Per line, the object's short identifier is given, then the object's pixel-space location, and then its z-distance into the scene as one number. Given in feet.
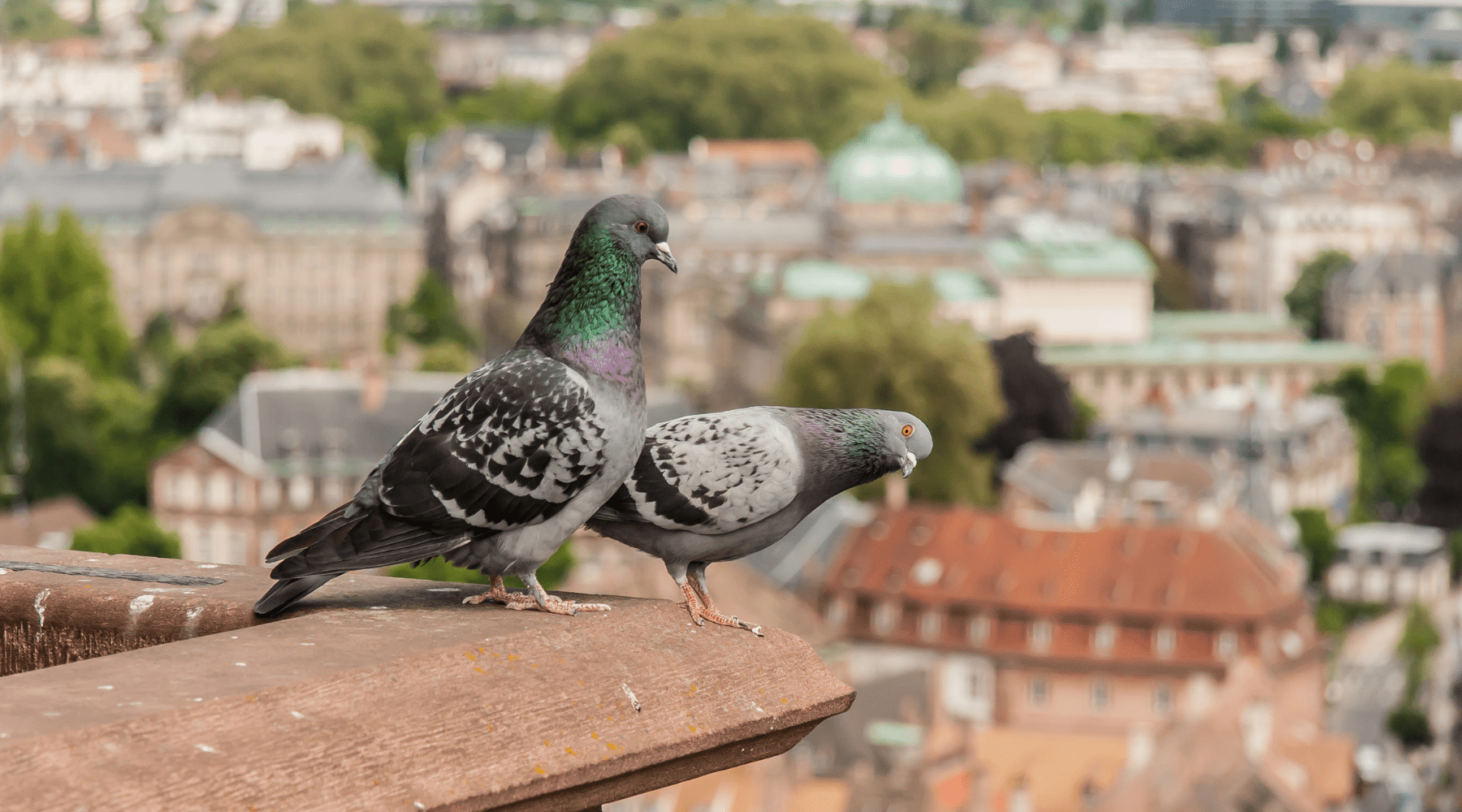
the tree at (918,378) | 327.47
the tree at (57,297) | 348.59
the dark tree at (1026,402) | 364.79
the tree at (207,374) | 315.17
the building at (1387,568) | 328.90
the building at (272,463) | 279.28
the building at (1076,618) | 258.57
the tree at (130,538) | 219.41
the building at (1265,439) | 378.12
